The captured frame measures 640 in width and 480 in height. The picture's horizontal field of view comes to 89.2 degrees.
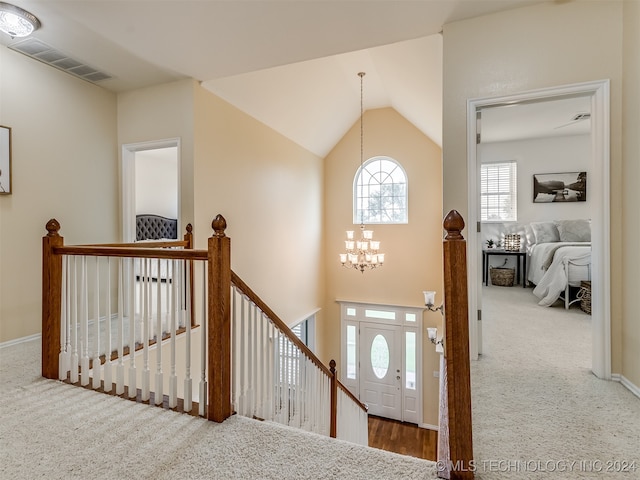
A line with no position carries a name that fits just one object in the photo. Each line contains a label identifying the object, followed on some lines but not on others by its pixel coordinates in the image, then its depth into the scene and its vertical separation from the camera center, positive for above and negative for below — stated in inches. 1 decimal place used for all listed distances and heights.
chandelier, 213.1 -10.2
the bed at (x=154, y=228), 205.9 +8.0
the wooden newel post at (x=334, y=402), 132.3 -69.0
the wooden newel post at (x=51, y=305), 90.3 -18.3
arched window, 261.7 +38.5
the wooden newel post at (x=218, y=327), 72.1 -19.7
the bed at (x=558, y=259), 144.5 -9.7
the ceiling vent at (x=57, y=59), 112.6 +67.8
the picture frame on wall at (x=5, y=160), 113.4 +28.1
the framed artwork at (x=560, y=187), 198.5 +31.9
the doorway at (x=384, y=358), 249.1 -95.5
